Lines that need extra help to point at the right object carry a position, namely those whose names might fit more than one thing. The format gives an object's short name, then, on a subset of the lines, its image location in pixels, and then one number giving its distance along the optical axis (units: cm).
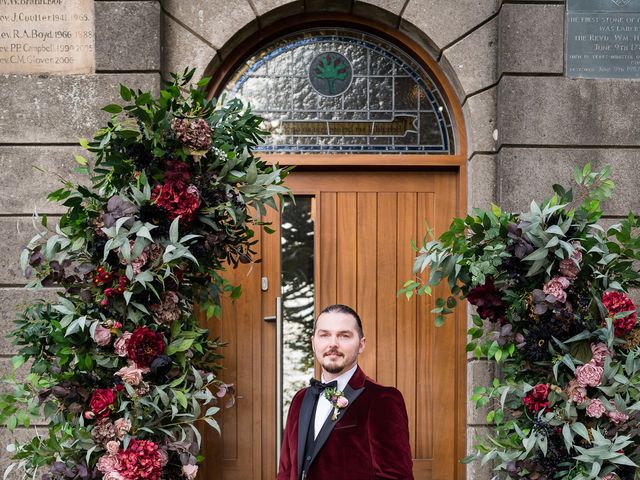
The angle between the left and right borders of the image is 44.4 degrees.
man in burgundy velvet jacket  324
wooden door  490
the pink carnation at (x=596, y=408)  360
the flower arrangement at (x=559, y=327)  362
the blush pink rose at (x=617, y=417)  360
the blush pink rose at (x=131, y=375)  339
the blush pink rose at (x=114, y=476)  332
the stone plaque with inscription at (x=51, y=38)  475
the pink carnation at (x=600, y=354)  364
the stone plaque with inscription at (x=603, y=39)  471
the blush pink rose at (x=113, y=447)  336
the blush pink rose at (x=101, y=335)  342
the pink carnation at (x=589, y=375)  360
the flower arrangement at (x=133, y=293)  341
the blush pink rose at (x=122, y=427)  340
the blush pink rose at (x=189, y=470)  344
